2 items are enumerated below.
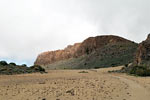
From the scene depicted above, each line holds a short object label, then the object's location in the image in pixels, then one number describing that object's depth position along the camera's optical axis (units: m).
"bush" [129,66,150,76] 23.64
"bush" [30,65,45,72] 37.07
